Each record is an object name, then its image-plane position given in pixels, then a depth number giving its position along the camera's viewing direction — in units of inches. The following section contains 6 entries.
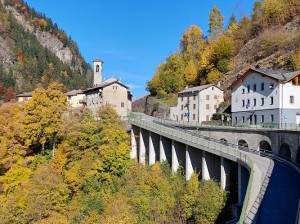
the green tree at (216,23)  4072.3
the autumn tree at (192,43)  3919.8
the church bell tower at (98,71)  3026.1
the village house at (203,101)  2389.3
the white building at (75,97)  3353.8
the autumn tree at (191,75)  3203.7
